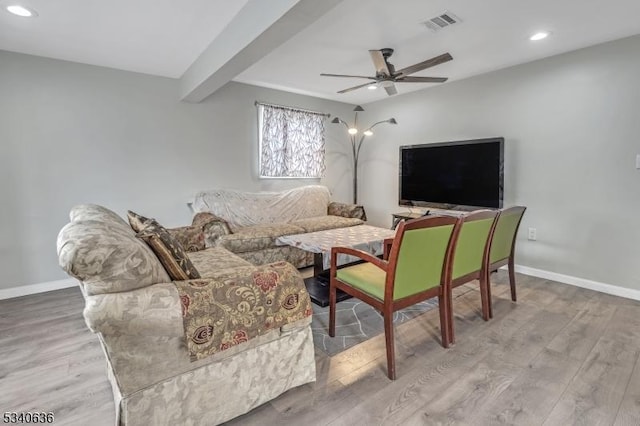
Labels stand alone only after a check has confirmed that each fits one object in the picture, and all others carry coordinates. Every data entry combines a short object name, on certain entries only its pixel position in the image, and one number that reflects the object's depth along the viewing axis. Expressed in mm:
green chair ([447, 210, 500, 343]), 2100
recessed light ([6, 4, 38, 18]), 2211
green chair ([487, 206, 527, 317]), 2487
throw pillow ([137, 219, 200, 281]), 1504
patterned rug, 2168
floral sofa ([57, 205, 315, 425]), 1169
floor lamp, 5461
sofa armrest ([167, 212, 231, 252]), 2893
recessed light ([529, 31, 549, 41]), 2768
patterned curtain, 4453
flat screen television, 3605
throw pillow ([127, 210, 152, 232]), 2002
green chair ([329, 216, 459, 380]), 1738
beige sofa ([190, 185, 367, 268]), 3406
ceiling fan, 2592
